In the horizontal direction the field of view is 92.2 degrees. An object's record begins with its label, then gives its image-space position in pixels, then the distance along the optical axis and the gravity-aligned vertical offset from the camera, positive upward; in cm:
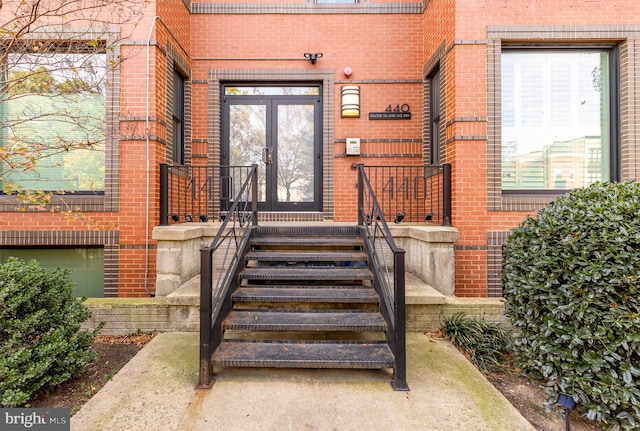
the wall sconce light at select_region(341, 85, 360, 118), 577 +214
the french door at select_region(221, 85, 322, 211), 602 +148
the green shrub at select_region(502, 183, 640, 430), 204 -65
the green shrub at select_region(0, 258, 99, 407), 227 -98
